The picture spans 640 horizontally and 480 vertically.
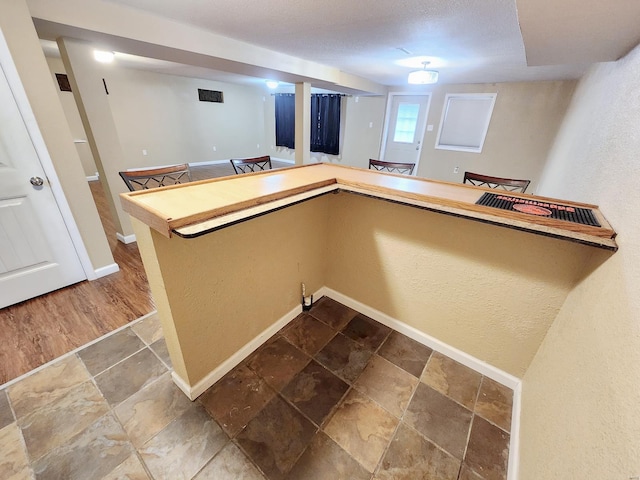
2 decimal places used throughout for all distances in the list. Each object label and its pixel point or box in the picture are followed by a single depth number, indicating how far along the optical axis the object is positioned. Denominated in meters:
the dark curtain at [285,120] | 7.65
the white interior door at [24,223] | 1.66
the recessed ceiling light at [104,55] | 3.91
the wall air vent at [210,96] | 6.64
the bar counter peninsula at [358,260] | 0.99
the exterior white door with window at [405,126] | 5.50
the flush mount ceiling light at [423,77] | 3.19
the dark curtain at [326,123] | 6.78
